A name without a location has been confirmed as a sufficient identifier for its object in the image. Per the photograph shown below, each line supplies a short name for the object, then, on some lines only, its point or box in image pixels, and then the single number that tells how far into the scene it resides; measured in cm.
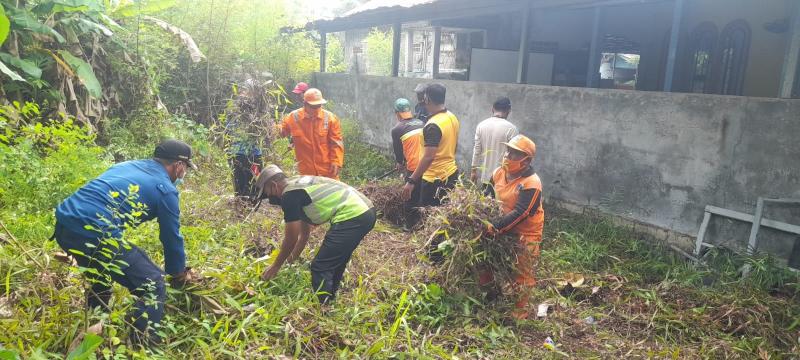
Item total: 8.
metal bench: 476
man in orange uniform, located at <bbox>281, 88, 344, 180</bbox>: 573
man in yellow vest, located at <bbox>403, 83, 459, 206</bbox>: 536
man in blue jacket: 300
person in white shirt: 562
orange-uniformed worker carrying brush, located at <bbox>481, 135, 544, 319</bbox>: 412
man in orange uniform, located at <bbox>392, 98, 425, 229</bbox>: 589
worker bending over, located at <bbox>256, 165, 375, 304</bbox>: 387
